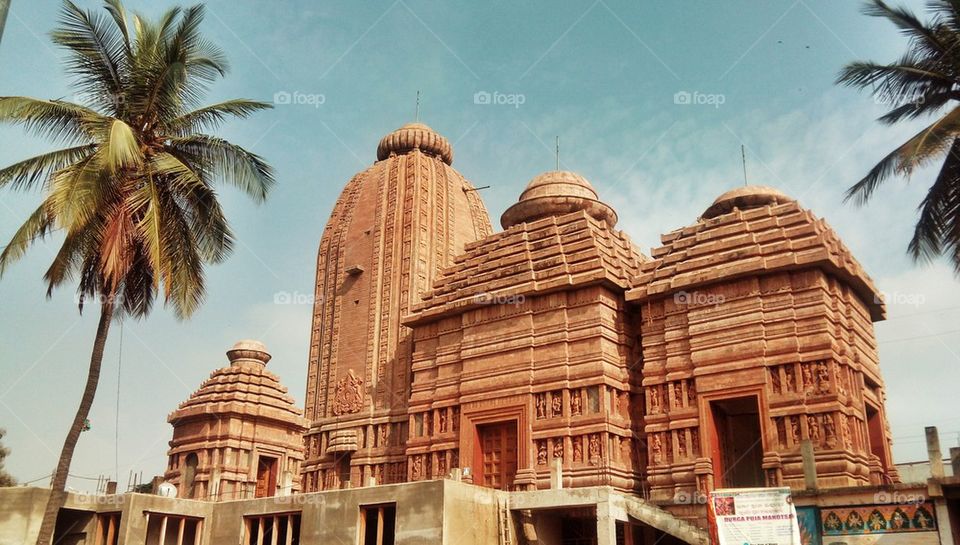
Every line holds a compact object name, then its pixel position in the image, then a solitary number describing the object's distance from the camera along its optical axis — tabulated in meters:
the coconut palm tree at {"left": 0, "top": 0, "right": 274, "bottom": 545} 16.20
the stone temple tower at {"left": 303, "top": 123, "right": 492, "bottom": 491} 27.20
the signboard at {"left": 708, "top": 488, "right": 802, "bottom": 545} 15.35
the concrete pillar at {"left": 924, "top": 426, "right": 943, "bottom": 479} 14.81
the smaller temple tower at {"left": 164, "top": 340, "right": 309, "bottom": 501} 30.97
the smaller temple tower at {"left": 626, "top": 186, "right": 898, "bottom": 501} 18.91
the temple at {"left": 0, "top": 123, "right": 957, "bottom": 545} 18.14
